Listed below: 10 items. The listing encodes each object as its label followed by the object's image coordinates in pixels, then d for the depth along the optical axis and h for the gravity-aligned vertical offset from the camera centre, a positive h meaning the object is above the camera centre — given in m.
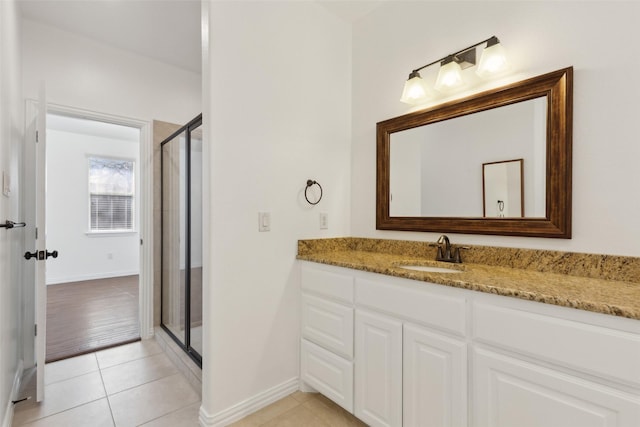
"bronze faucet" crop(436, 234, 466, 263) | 1.70 -0.22
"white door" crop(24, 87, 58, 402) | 1.78 -0.21
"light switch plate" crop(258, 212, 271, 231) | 1.79 -0.05
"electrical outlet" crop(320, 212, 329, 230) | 2.12 -0.05
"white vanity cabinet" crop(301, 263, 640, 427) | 0.90 -0.55
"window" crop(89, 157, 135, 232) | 5.42 +0.34
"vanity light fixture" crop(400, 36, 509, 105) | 1.51 +0.78
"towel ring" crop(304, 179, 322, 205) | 2.01 +0.18
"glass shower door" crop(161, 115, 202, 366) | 2.25 -0.21
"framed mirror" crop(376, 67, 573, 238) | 1.38 +0.30
